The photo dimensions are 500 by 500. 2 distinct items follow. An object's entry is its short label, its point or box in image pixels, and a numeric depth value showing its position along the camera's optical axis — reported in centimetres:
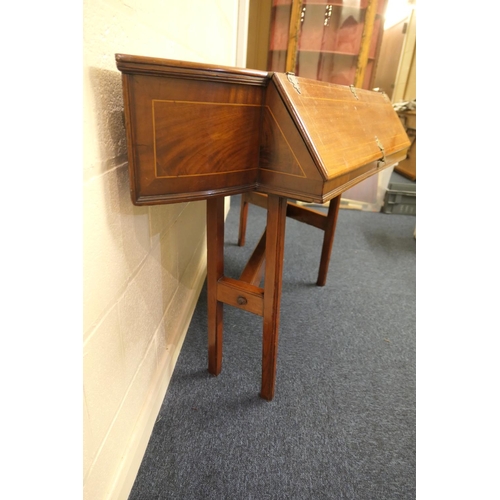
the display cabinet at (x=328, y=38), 291
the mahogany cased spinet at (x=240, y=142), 68
